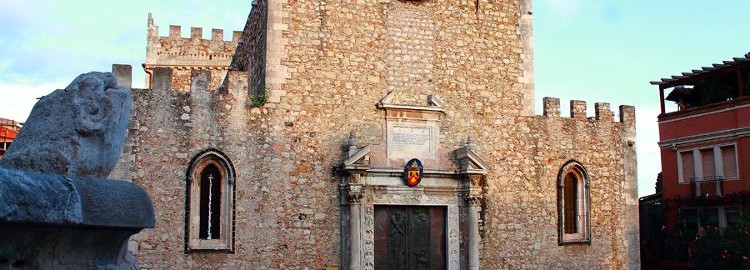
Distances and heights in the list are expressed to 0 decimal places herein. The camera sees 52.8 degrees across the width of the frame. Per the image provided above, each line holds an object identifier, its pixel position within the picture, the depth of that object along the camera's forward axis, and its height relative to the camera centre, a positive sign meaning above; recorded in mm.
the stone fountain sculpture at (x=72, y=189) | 3562 +224
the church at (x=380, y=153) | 14242 +1599
